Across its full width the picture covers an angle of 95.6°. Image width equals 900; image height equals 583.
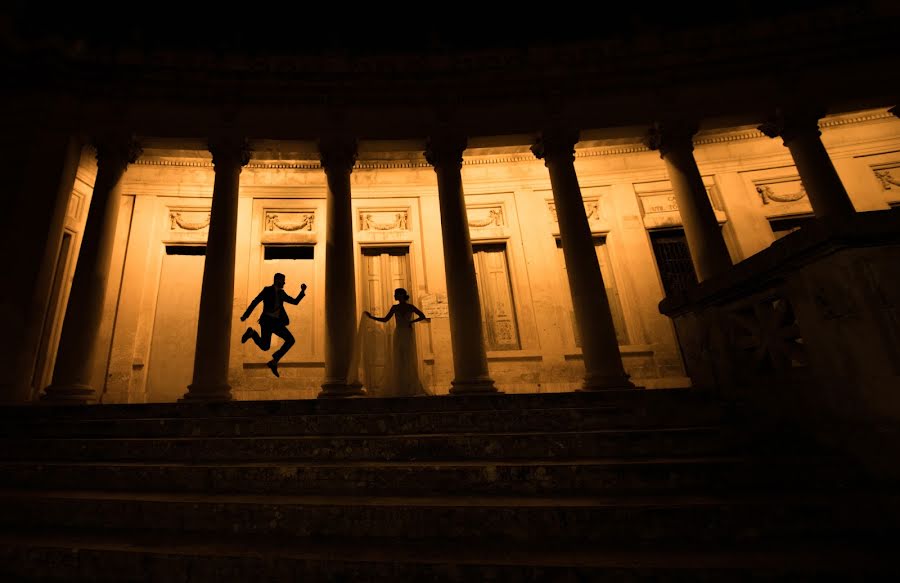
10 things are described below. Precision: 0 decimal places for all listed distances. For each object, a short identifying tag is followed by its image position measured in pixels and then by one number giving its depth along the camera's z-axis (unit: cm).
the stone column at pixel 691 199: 839
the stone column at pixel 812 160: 841
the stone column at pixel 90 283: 710
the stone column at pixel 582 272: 766
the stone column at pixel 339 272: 767
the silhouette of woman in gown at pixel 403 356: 805
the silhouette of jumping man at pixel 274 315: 769
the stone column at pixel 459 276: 774
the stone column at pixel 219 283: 736
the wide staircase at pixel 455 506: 217
